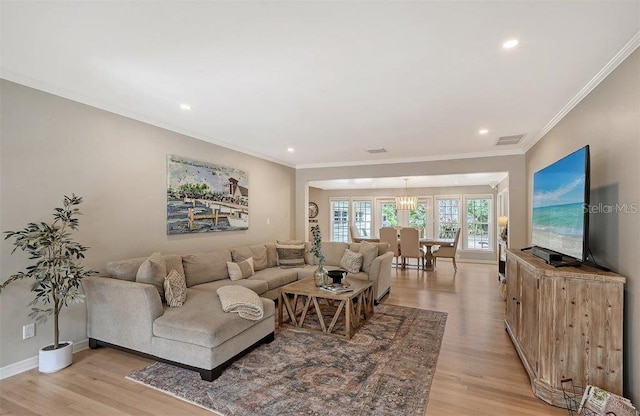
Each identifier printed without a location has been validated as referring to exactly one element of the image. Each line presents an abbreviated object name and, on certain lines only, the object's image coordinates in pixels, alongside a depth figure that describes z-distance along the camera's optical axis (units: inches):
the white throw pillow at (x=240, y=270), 160.7
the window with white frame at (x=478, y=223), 351.0
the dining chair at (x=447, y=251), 283.1
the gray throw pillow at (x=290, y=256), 198.1
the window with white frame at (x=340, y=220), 422.4
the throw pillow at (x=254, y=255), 175.8
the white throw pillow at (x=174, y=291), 114.6
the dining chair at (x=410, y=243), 276.8
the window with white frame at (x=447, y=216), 365.4
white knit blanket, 107.2
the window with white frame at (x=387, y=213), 393.1
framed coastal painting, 155.6
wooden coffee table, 128.2
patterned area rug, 80.9
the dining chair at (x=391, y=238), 291.3
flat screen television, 81.8
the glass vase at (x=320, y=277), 142.6
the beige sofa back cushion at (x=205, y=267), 144.9
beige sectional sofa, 95.0
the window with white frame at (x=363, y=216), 407.2
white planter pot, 98.6
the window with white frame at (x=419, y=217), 377.4
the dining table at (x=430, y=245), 284.5
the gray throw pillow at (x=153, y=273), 114.0
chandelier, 330.9
